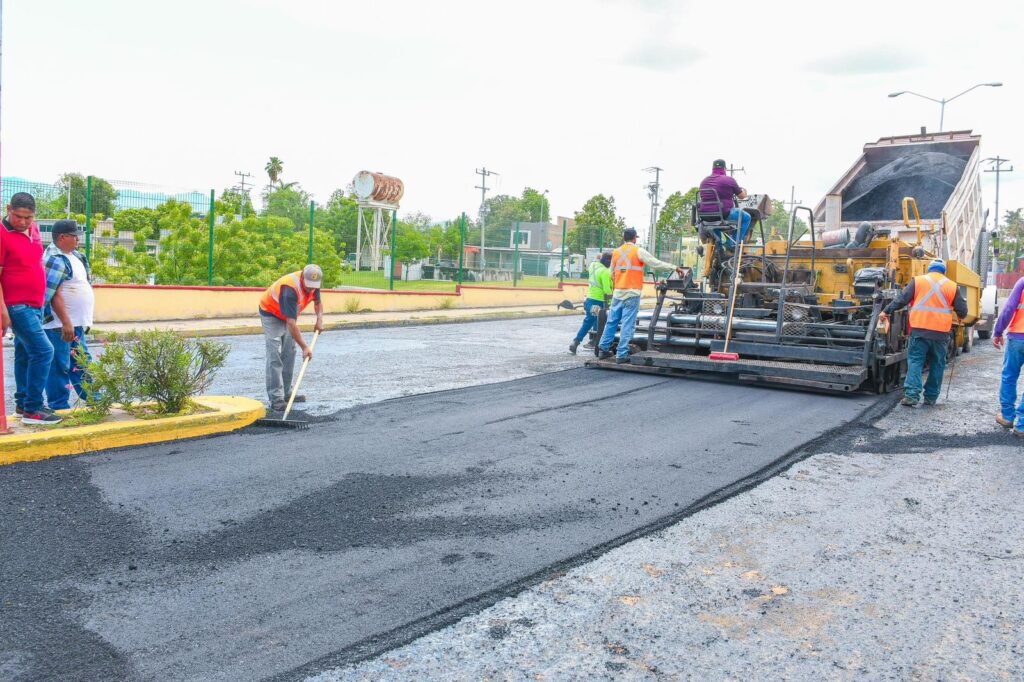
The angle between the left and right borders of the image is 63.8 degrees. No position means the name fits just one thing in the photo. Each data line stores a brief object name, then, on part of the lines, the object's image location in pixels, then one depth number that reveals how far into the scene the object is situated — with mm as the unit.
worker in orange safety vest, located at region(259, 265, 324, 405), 7109
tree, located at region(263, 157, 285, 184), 80812
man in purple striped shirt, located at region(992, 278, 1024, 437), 7355
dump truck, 13234
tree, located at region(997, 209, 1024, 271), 64412
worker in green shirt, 12531
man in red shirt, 5738
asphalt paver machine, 9102
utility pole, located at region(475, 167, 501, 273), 26344
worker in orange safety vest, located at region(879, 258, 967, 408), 8469
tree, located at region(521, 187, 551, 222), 98619
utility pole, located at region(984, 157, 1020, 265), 47750
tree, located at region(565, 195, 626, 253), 56844
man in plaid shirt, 6309
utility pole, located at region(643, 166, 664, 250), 54416
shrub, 6027
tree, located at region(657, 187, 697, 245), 48750
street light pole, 24444
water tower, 31078
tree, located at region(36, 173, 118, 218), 13969
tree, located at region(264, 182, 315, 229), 66438
